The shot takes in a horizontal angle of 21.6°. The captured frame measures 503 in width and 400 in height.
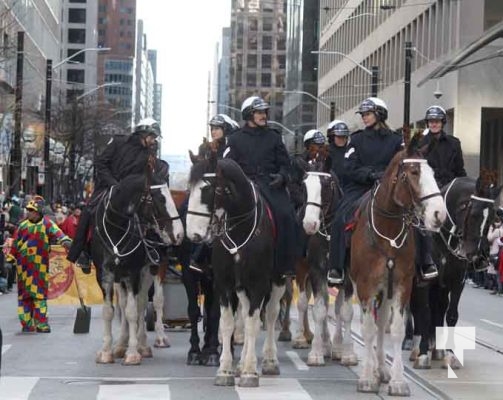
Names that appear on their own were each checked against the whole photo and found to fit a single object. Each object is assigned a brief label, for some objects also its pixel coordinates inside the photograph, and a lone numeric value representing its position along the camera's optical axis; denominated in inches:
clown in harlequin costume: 722.8
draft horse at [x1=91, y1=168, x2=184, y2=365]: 568.1
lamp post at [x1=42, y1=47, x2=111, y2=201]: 2045.4
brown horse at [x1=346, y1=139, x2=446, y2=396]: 474.3
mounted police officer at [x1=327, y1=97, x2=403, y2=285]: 534.6
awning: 1776.3
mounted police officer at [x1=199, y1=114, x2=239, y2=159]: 591.4
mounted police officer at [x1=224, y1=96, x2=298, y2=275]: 537.3
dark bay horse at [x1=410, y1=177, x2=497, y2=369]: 552.7
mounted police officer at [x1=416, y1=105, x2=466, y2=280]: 597.6
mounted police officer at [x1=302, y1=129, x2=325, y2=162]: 654.5
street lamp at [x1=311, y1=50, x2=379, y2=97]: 1876.7
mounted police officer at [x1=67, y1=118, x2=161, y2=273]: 598.2
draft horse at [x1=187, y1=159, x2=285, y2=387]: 494.9
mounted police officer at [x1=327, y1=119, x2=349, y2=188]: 641.6
